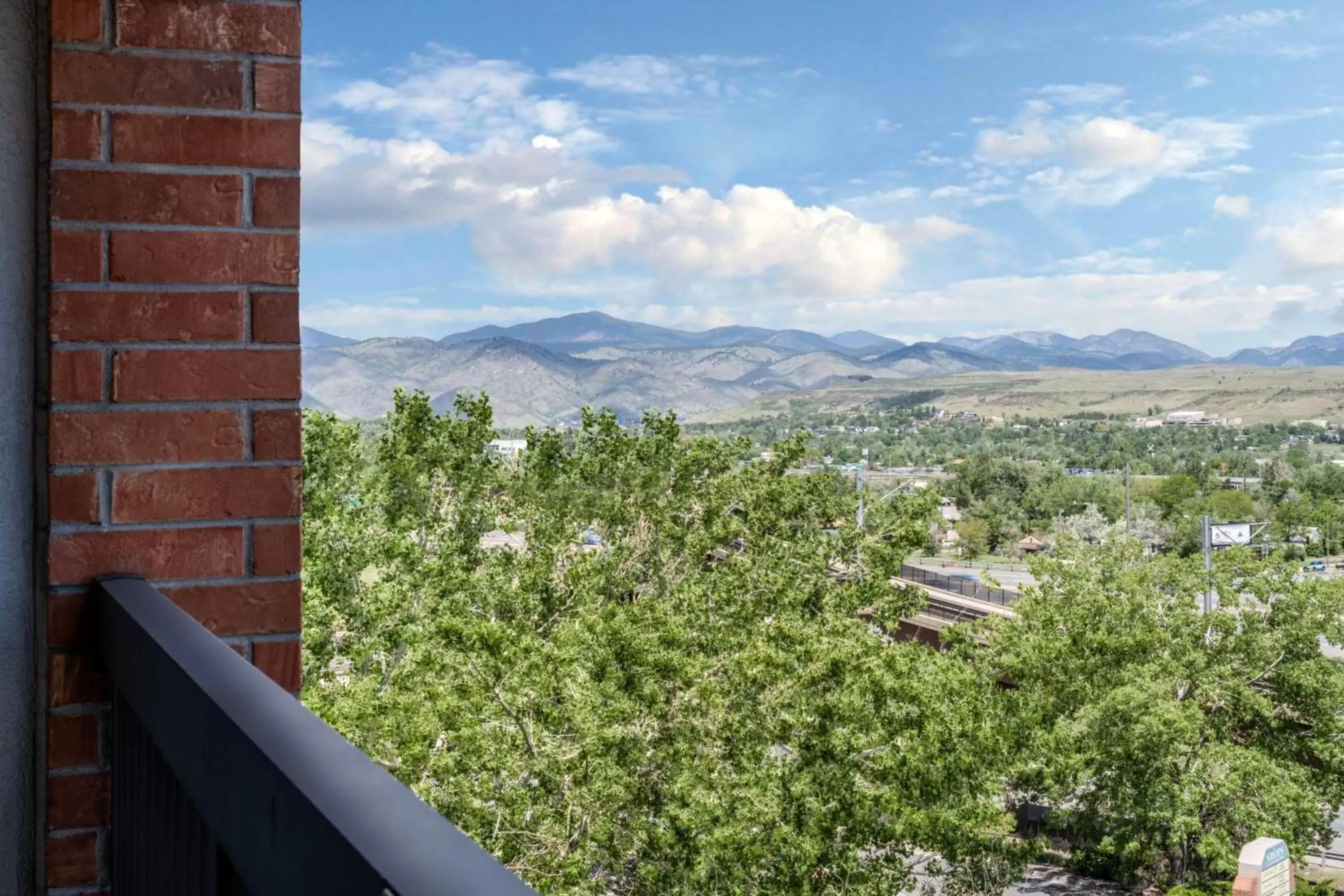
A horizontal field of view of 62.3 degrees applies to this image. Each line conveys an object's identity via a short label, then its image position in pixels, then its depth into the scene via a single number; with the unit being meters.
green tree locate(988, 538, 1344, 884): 16.33
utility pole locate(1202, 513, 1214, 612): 18.20
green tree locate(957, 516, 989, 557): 57.28
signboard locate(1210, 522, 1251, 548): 22.45
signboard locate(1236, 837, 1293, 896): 12.97
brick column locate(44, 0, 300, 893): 1.44
